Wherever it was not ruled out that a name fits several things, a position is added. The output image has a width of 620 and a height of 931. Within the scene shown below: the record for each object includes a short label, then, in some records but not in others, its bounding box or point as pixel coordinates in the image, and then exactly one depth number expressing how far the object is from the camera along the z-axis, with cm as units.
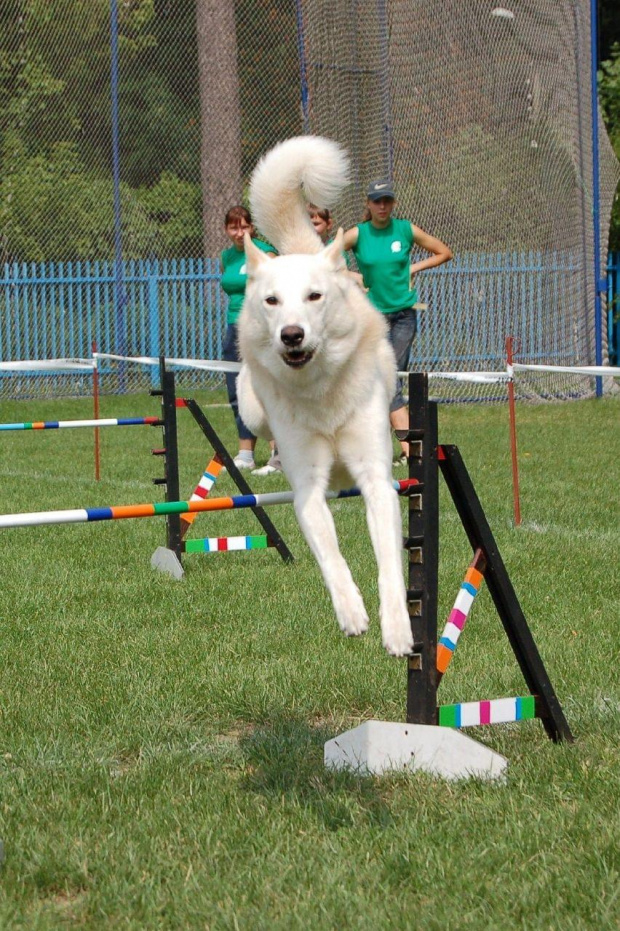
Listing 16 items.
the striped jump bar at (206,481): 1351
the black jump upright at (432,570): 723
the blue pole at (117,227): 3550
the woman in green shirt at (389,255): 1834
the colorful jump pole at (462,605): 760
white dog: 692
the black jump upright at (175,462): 1295
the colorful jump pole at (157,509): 668
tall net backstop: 3028
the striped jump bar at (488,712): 728
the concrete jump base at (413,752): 713
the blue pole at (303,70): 3136
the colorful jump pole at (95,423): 1244
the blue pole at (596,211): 3159
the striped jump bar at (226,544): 1172
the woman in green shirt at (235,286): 1928
